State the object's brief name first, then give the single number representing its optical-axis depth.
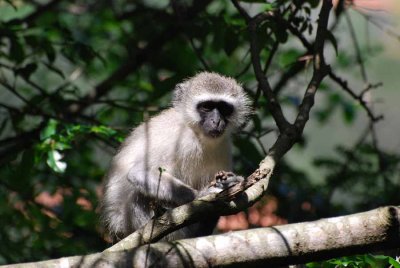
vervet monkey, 11.86
